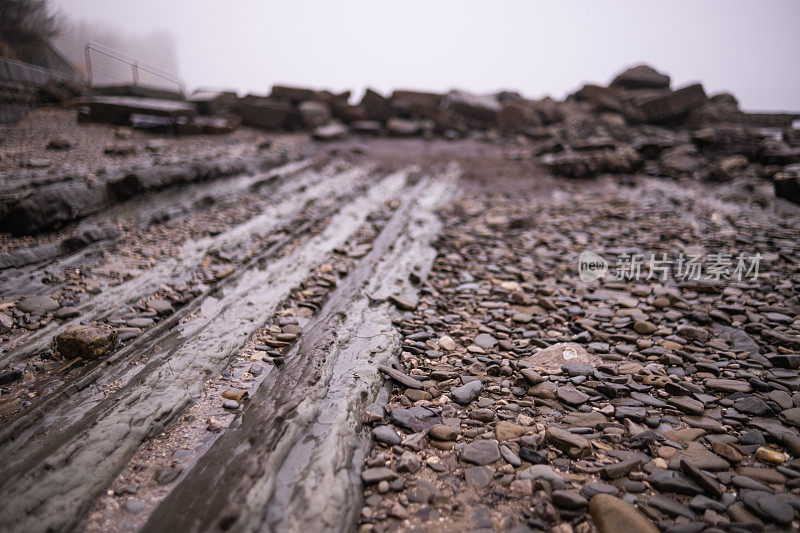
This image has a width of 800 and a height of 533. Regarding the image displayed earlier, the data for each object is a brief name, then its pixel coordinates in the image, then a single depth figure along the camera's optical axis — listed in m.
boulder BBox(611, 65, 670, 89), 15.05
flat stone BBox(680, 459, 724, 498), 1.59
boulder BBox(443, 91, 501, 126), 14.42
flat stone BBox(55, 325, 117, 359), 2.36
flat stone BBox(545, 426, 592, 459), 1.83
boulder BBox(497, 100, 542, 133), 14.02
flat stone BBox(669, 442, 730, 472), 1.73
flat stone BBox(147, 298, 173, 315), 2.93
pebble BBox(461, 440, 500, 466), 1.81
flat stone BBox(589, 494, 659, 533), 1.43
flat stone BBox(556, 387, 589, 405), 2.22
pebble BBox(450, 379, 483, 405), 2.24
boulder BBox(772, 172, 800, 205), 6.05
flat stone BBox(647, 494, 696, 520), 1.51
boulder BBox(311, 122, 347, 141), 10.95
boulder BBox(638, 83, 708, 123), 12.92
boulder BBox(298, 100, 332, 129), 12.32
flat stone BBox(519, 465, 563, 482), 1.70
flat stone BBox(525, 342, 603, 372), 2.59
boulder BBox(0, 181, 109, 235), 3.72
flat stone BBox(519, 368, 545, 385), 2.39
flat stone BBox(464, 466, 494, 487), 1.70
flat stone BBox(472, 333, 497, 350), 2.81
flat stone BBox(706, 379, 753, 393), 2.27
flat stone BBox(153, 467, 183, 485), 1.66
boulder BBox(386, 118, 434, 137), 13.39
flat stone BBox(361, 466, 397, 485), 1.68
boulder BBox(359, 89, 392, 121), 14.65
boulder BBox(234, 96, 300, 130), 11.73
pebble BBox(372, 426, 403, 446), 1.92
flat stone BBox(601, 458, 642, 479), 1.70
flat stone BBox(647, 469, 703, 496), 1.61
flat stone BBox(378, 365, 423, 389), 2.35
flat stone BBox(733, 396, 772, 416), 2.08
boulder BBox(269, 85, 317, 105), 13.23
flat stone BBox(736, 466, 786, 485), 1.64
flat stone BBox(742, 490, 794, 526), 1.46
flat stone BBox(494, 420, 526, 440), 1.97
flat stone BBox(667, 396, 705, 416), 2.11
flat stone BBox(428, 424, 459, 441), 1.94
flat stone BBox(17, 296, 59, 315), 2.77
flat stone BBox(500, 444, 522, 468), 1.79
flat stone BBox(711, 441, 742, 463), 1.77
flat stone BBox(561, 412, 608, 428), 2.05
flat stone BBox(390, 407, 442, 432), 2.03
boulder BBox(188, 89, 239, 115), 11.77
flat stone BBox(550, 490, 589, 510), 1.55
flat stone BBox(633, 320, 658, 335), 2.93
